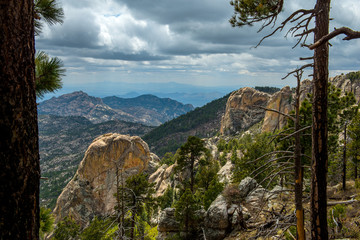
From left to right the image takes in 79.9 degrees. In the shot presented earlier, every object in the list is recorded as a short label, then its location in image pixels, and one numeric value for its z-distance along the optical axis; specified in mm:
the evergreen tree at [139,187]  19497
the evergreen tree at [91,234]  23295
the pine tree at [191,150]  24500
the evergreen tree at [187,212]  17750
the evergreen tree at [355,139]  19356
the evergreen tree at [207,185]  23167
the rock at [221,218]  15484
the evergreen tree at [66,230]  27359
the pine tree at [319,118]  5355
